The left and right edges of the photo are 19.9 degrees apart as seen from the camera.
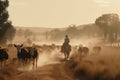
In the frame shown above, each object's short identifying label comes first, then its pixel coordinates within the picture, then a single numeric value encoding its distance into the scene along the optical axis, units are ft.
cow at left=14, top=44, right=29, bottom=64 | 127.01
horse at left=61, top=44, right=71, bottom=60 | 162.81
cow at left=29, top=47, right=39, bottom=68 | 127.12
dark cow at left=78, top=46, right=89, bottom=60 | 188.40
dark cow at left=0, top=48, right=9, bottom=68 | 118.77
